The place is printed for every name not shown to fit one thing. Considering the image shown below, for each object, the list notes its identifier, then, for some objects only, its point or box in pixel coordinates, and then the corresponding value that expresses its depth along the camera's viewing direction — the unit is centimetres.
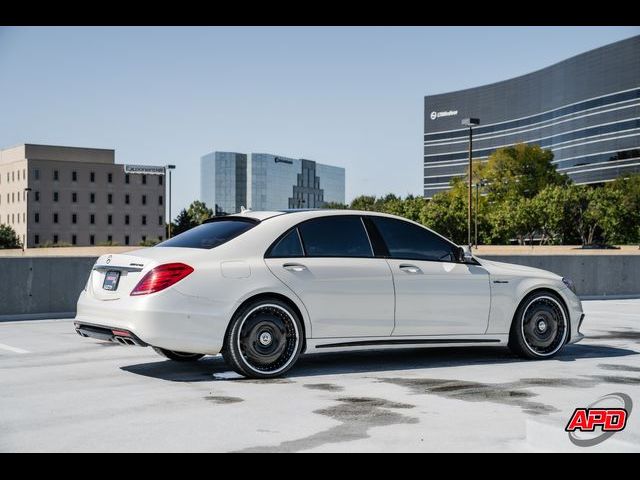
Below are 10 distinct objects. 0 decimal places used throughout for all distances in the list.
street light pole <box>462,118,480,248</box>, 4208
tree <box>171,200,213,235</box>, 13275
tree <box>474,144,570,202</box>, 11156
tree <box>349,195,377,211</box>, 15810
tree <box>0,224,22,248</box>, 12991
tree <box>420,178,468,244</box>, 10394
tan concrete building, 13862
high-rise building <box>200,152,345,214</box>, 19412
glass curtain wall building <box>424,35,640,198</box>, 12875
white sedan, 789
